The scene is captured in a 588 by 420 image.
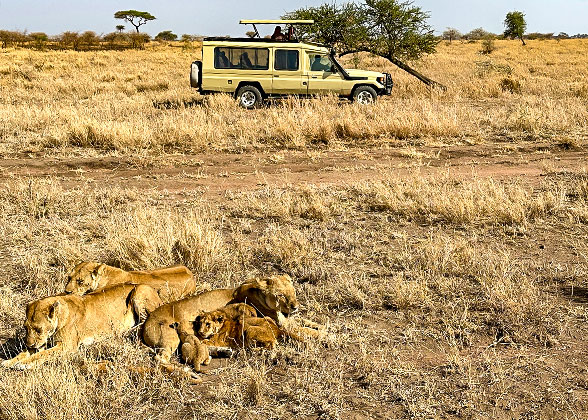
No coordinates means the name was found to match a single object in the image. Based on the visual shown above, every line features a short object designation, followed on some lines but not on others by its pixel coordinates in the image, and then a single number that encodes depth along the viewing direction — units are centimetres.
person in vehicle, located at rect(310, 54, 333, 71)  1706
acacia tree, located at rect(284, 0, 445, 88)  2136
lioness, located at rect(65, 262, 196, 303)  440
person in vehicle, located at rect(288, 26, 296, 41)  1841
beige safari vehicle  1697
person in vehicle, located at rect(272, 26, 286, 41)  1804
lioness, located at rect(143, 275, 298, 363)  402
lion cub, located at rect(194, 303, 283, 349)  411
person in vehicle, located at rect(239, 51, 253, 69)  1708
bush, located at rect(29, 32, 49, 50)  4362
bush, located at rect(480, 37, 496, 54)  4550
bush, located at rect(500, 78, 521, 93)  1938
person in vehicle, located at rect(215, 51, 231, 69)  1706
